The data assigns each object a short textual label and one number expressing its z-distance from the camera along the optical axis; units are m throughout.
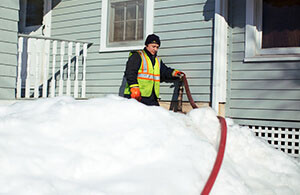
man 4.93
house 4.88
